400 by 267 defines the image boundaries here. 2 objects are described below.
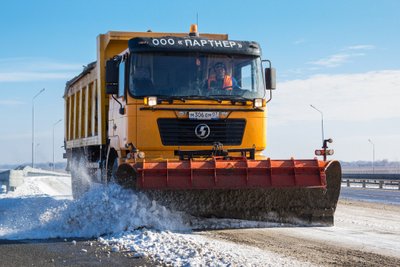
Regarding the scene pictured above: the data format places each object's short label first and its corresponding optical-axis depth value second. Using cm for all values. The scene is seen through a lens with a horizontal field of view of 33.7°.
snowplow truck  992
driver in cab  1109
